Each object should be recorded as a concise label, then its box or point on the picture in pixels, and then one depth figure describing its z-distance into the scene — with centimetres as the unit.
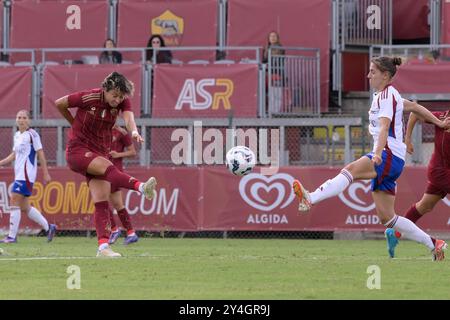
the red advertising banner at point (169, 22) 2800
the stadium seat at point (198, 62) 2609
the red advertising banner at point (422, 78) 2466
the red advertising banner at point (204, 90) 2512
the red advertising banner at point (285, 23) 2705
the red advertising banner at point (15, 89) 2600
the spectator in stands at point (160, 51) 2661
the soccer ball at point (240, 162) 1611
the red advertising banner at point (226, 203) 2277
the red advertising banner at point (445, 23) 2661
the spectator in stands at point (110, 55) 2648
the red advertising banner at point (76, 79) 2550
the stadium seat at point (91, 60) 2708
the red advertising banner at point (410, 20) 2833
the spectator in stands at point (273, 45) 2580
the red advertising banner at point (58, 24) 2870
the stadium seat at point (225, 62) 2567
